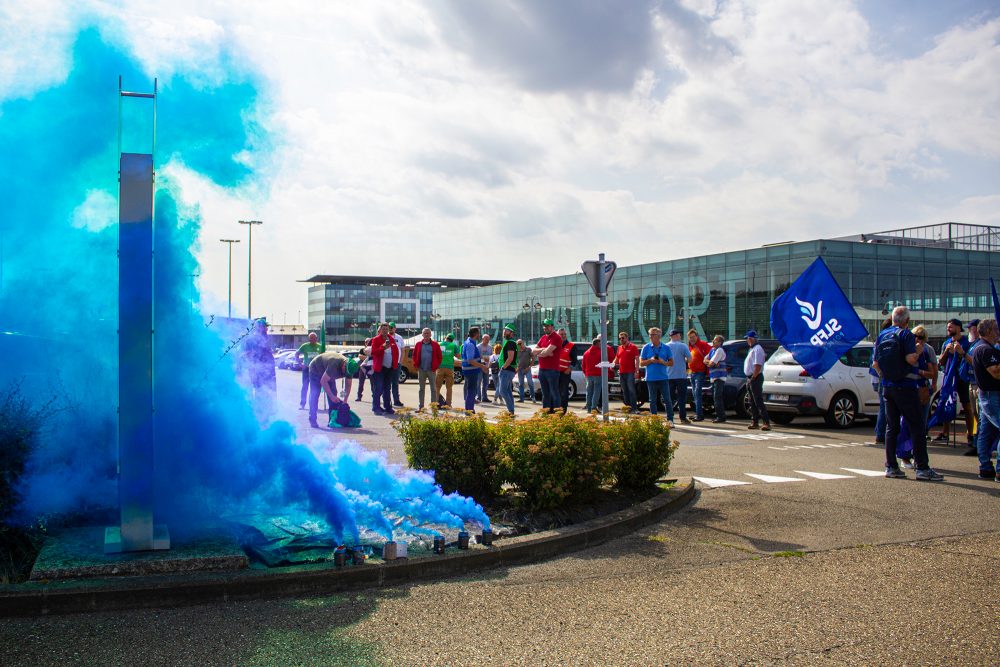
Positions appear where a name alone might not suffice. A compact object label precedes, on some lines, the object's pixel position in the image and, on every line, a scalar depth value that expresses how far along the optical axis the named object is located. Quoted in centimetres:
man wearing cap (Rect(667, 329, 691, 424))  1544
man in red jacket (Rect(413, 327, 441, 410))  1734
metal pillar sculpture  500
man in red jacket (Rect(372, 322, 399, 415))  1769
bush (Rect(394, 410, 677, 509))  667
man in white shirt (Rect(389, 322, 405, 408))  1832
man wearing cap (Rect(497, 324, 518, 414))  1824
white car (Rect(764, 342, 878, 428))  1525
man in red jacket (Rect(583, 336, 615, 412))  1598
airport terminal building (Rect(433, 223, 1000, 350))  4266
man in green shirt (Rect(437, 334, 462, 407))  1759
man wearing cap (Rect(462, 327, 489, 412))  1653
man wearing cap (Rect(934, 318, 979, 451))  1156
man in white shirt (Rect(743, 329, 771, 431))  1467
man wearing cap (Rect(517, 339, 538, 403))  1916
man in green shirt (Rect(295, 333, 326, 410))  1700
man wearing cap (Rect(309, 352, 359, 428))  1320
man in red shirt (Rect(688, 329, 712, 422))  1656
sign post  1234
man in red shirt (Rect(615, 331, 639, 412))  1631
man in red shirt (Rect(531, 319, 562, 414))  1446
